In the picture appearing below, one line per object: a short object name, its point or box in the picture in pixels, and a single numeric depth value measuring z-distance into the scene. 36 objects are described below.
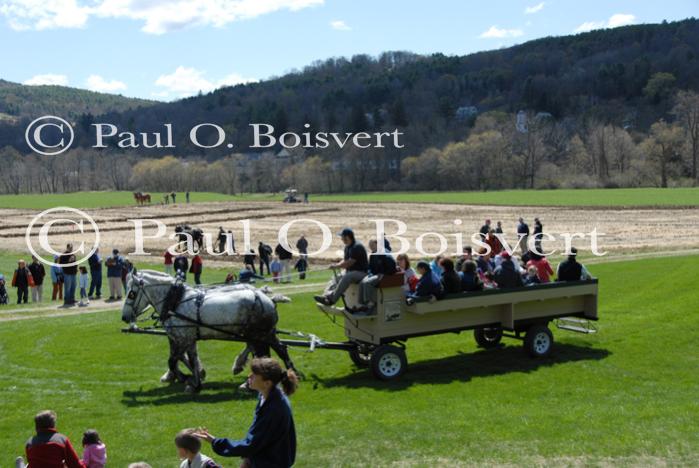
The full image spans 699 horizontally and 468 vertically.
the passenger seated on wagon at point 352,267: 13.68
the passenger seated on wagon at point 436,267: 18.40
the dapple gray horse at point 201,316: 13.70
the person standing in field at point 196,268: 29.70
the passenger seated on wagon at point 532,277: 16.28
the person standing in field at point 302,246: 36.12
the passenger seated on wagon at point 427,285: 14.05
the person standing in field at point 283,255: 32.03
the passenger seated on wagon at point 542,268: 18.48
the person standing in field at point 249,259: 30.14
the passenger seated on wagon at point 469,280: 14.84
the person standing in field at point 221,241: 43.94
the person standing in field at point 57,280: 29.61
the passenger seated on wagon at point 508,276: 15.31
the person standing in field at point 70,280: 26.83
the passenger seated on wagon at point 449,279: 14.46
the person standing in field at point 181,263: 26.36
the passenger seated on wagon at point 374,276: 13.60
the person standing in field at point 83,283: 28.28
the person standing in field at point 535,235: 35.78
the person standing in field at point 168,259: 31.64
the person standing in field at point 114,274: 27.83
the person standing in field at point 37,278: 28.47
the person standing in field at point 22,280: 28.00
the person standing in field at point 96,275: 29.09
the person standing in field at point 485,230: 31.93
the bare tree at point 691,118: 126.88
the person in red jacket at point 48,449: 7.65
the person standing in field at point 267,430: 6.20
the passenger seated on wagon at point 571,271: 16.31
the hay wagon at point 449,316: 13.84
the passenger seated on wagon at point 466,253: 19.42
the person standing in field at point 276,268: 31.99
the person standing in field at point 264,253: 34.69
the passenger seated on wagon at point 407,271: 16.20
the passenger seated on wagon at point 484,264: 20.11
